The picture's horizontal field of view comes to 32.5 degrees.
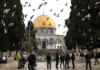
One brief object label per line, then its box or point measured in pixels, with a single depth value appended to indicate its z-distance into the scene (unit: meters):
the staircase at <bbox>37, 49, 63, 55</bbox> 56.56
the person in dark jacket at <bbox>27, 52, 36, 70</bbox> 11.09
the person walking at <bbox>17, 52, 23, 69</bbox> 14.90
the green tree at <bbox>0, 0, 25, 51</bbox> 22.80
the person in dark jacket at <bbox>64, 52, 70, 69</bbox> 14.76
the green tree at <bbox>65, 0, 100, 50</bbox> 22.95
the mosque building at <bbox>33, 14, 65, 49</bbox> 69.44
